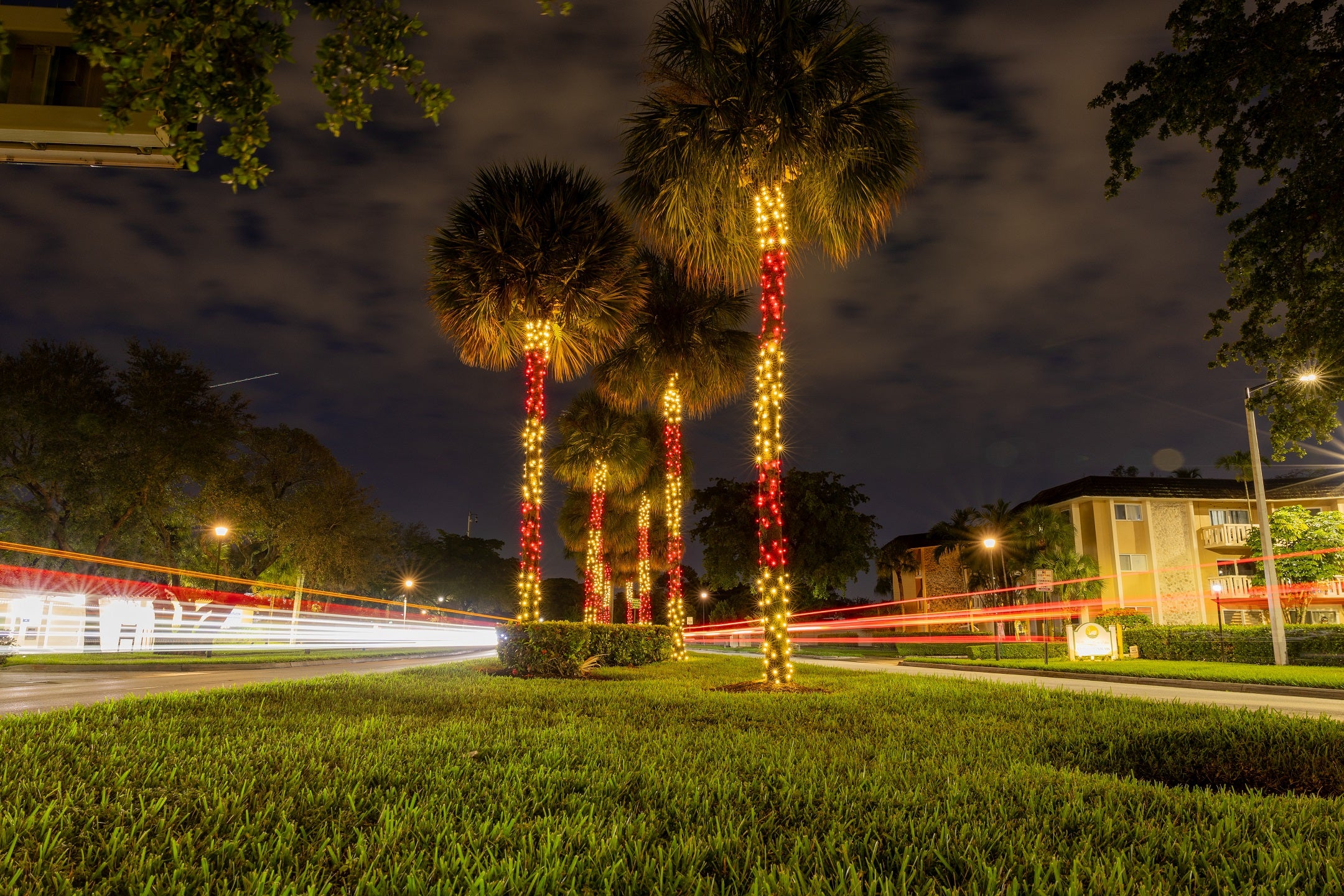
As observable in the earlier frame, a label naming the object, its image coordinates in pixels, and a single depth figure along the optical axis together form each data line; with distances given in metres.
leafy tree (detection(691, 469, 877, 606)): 45.66
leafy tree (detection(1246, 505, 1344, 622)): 37.78
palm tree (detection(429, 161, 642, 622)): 16.83
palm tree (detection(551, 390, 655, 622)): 29.75
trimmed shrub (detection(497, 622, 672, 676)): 15.61
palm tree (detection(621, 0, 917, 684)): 12.73
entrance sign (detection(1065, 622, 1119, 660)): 25.02
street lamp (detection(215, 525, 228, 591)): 37.53
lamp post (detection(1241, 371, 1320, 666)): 22.84
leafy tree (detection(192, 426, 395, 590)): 36.16
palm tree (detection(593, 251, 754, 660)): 22.47
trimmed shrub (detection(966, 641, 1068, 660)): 35.88
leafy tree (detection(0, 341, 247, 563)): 24.72
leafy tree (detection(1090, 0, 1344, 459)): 7.03
